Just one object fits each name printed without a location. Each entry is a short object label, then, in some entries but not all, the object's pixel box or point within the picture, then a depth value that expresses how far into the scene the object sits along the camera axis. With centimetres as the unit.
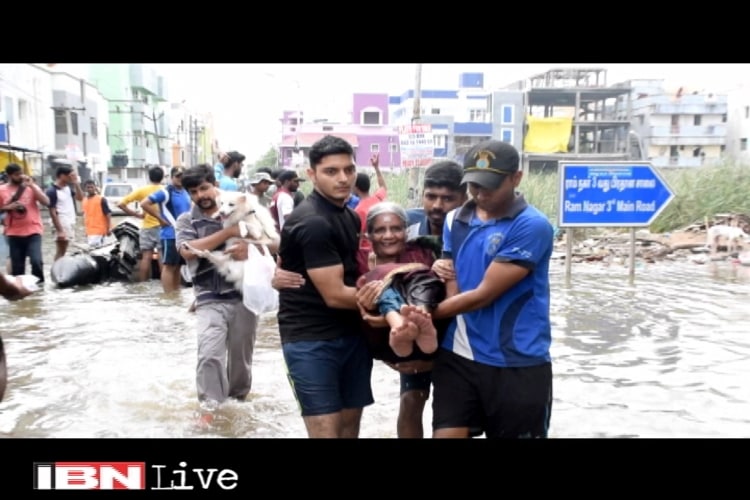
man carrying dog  470
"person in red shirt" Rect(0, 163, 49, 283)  946
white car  2936
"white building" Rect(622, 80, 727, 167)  5031
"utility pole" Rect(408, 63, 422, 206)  1516
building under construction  4100
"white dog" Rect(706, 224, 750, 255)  1377
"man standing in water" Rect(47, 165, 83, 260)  1114
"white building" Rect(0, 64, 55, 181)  3238
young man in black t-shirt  318
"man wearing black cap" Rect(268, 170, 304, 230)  916
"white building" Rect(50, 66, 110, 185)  4228
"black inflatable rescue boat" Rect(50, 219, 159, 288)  1042
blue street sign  1056
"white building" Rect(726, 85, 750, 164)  4897
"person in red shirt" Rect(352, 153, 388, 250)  721
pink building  5034
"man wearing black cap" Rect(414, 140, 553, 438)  295
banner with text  1334
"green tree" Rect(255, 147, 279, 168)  7355
